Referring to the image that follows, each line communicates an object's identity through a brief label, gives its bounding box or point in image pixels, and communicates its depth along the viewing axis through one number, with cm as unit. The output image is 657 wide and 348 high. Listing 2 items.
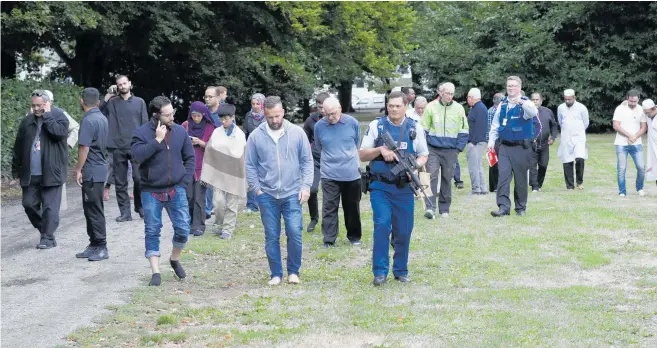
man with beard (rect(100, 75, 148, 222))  1520
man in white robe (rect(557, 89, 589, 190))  1923
